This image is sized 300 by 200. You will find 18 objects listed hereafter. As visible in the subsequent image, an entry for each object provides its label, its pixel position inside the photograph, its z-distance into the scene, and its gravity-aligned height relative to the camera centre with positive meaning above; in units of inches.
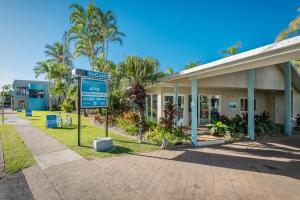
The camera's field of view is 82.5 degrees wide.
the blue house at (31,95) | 1600.6 +66.9
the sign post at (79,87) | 300.8 +25.1
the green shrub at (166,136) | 327.0 -68.3
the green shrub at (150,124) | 427.2 -55.5
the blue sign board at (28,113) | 897.6 -60.4
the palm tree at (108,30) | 765.9 +329.2
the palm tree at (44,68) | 1203.7 +273.2
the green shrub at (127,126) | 420.8 -63.6
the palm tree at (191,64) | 1208.7 +273.5
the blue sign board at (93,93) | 309.3 +17.0
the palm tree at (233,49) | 931.3 +295.9
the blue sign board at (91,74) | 289.3 +51.4
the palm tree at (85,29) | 747.4 +324.8
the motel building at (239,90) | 220.0 +39.8
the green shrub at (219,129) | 398.7 -63.0
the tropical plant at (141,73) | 405.7 +71.1
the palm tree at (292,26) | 558.1 +258.6
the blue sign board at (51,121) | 504.4 -57.9
